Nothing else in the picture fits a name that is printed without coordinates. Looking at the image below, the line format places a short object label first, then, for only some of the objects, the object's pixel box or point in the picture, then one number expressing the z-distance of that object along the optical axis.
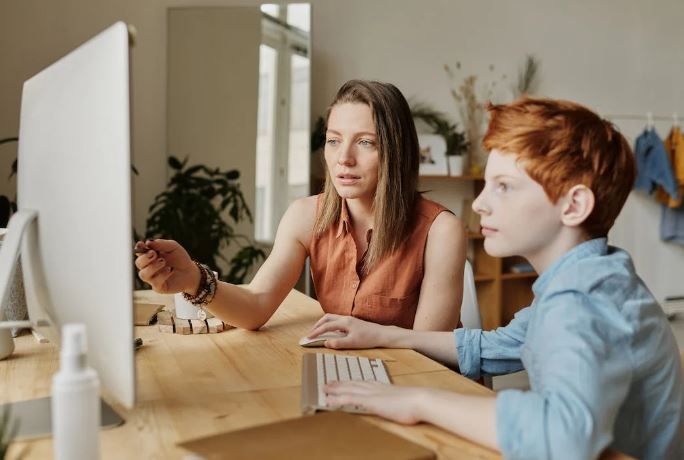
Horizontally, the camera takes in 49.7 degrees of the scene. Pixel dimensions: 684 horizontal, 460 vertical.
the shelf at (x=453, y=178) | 4.38
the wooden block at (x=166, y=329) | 1.61
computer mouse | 1.46
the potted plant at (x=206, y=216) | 3.80
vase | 4.46
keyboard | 1.06
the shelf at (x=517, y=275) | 4.57
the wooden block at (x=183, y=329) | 1.60
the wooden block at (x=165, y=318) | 1.65
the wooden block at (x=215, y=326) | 1.62
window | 4.07
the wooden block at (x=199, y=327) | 1.60
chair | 2.02
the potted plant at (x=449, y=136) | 4.47
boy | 0.88
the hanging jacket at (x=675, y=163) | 4.82
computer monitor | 0.77
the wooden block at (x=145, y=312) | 1.68
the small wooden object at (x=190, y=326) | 1.60
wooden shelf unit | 4.55
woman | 1.74
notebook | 0.82
